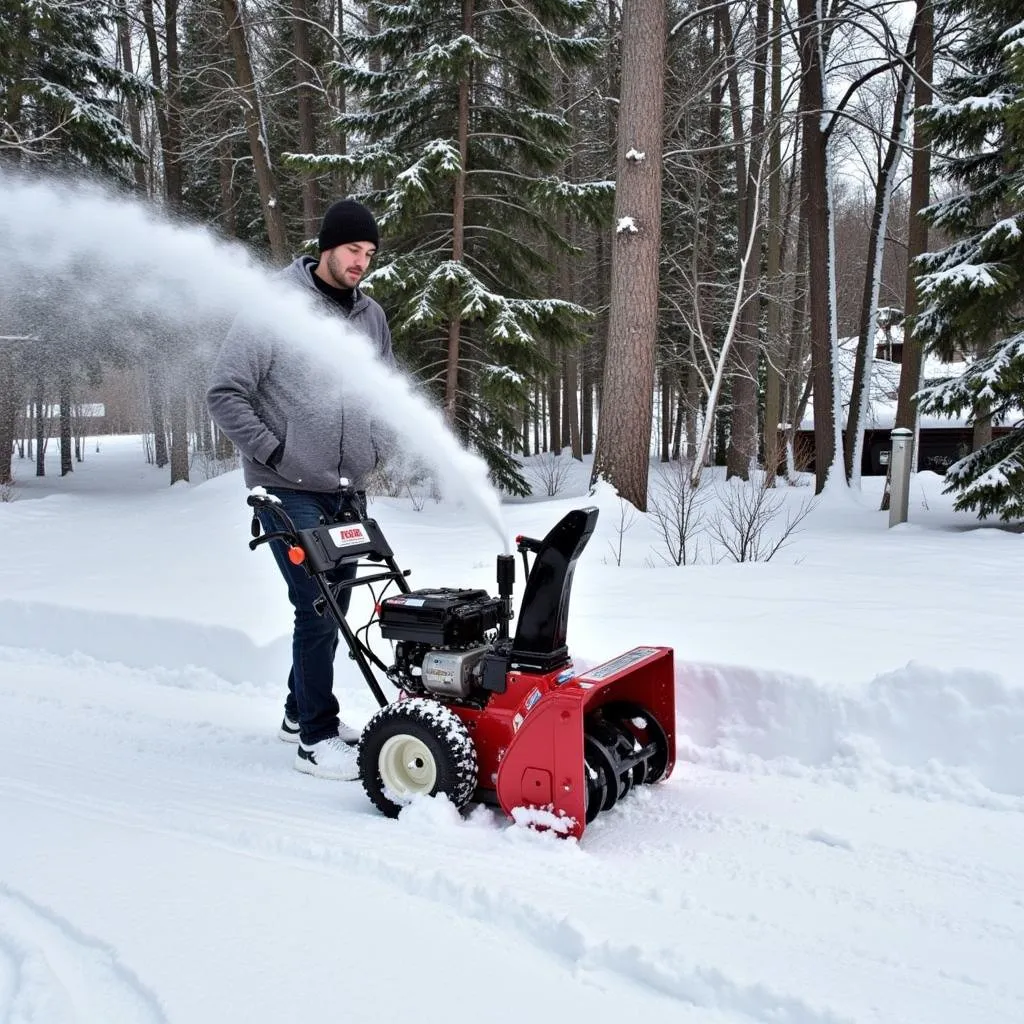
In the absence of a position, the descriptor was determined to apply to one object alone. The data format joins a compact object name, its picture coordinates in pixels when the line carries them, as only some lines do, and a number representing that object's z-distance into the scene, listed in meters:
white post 8.85
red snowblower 2.95
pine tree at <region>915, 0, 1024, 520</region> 7.98
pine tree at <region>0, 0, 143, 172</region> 13.96
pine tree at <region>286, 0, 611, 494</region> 10.96
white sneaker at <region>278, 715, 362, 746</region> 4.04
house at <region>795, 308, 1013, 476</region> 26.16
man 3.45
